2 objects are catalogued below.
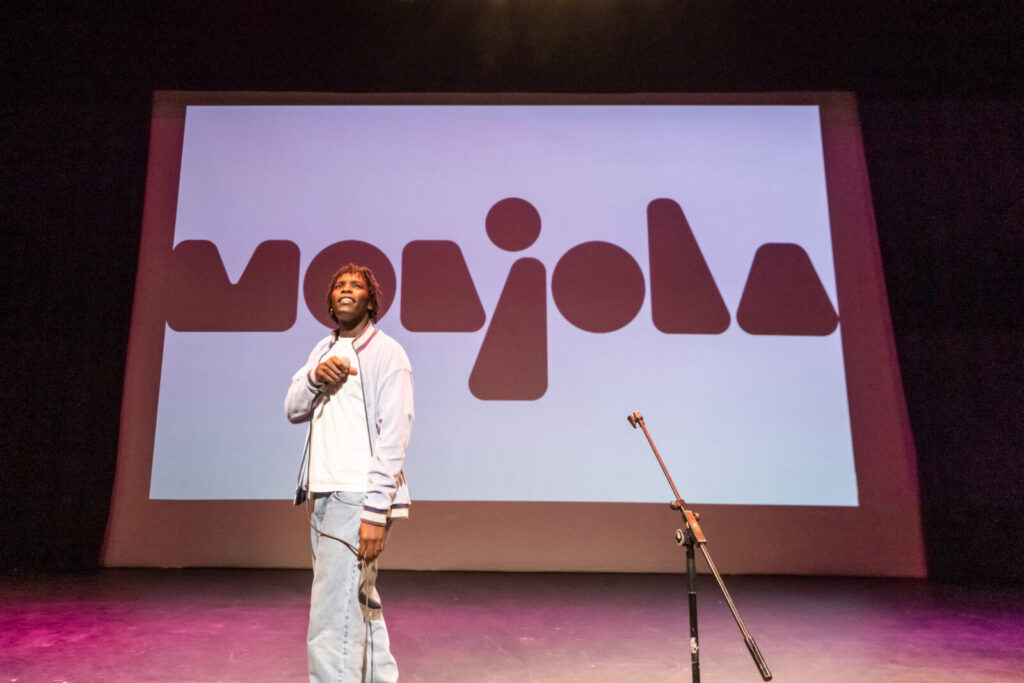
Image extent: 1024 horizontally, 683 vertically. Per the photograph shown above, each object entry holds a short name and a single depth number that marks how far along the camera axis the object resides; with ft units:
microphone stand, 5.48
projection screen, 12.48
